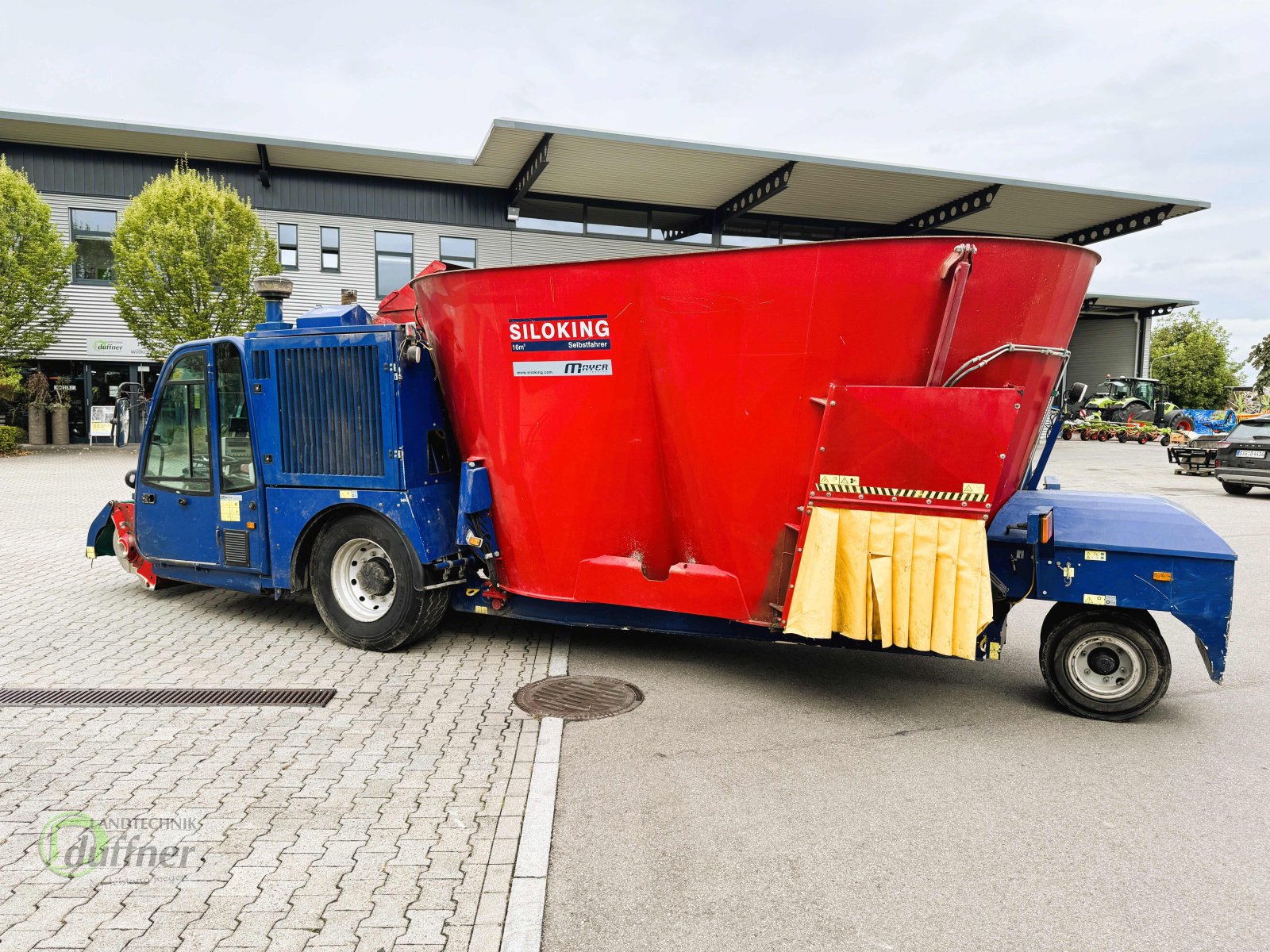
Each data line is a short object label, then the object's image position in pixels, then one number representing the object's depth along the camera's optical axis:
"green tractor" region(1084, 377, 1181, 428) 36.44
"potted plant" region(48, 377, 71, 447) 24.00
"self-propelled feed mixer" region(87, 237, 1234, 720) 4.20
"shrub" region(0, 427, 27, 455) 21.41
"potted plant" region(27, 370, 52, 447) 23.38
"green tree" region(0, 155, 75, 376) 21.03
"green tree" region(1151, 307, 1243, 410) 54.44
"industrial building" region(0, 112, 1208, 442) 23.56
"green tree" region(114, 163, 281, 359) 21.31
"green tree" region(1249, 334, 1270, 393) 57.91
